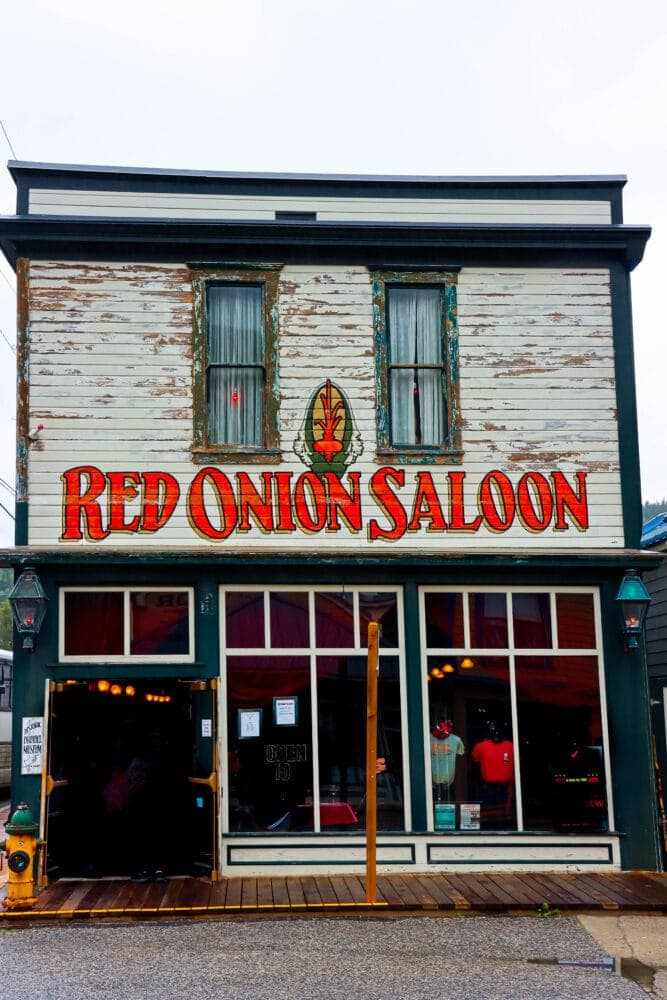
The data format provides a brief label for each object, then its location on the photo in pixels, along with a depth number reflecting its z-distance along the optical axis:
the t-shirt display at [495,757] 12.42
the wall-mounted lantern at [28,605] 11.82
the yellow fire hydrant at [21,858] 10.61
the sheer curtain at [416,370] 12.98
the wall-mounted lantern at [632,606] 12.42
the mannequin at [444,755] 12.36
